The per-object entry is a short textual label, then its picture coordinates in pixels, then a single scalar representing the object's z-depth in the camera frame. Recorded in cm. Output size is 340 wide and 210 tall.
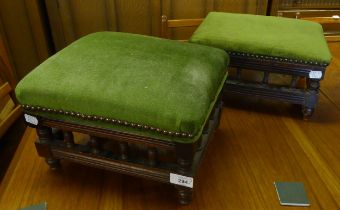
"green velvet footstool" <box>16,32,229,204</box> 88
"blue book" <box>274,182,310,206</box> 102
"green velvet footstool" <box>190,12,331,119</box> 129
